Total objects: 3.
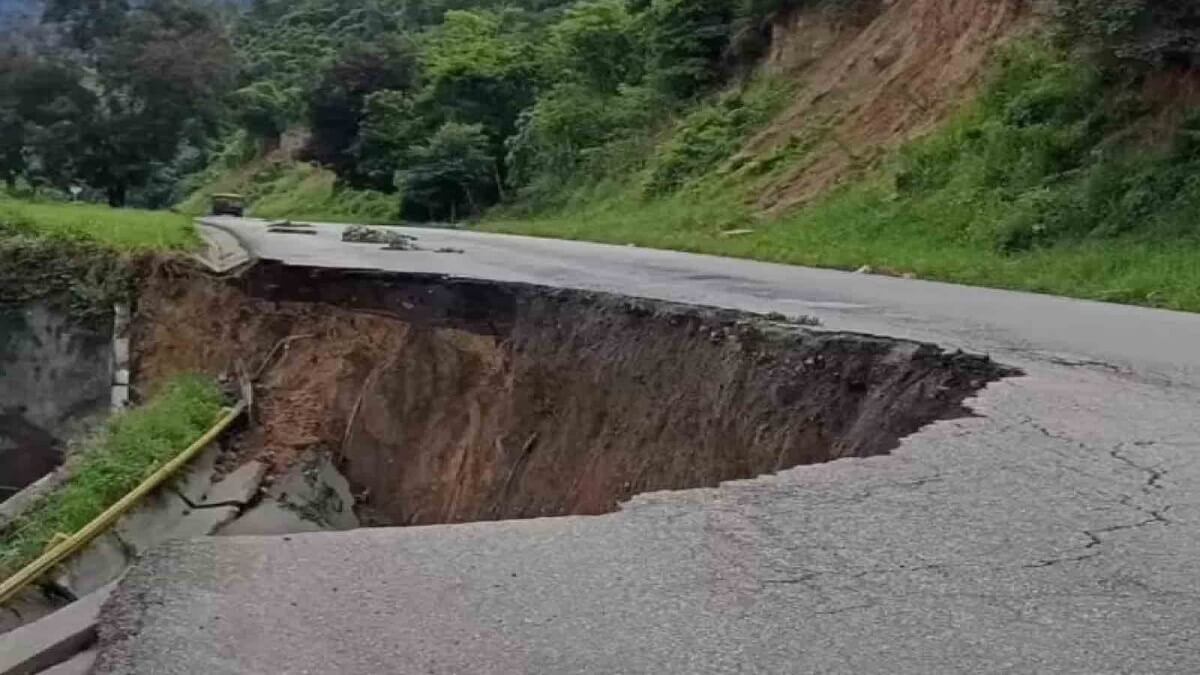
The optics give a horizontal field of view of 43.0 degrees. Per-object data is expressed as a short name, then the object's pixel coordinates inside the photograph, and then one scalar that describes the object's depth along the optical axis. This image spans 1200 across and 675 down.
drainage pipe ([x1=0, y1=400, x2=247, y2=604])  9.74
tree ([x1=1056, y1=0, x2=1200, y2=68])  16.88
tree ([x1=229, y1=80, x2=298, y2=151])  60.62
